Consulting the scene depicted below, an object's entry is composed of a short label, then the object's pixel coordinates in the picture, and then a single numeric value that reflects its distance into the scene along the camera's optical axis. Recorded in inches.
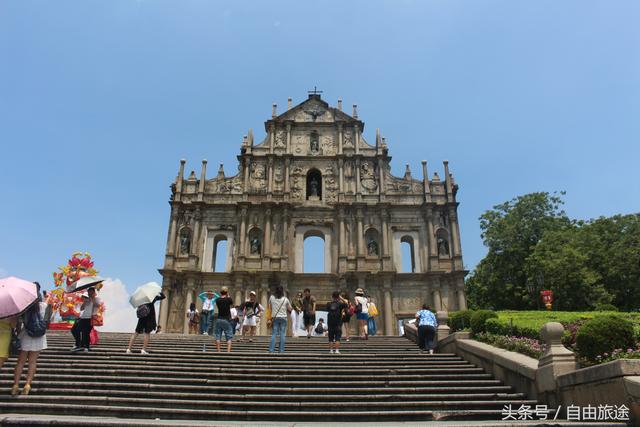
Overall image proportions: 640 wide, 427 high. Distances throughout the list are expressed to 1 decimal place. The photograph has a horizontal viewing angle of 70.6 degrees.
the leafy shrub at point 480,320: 456.1
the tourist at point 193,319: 758.1
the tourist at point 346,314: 481.9
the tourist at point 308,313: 540.5
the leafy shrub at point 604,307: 815.8
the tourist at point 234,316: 559.9
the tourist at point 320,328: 731.4
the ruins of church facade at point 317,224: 994.1
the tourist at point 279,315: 428.5
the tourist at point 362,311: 565.6
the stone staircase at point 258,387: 272.2
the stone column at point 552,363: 276.5
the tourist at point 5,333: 274.8
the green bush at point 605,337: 265.0
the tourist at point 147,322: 419.5
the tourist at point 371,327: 691.6
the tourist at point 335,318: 452.3
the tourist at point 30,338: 281.0
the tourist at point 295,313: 639.0
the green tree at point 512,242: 1215.6
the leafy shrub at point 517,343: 331.7
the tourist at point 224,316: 427.8
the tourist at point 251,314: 529.5
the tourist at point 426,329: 482.3
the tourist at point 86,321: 414.0
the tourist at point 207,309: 631.3
